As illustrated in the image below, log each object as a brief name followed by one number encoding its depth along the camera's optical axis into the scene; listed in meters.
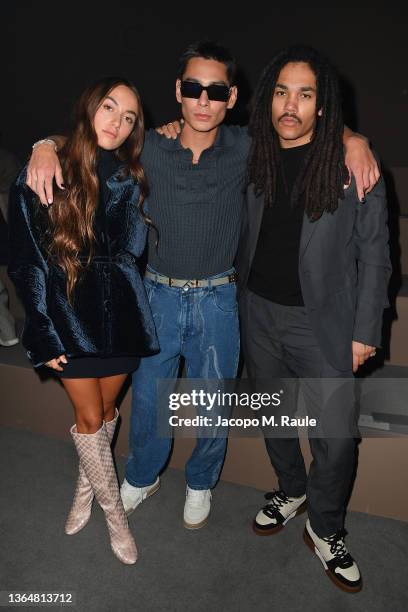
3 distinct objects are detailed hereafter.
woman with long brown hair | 1.53
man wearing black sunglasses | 1.63
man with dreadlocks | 1.55
